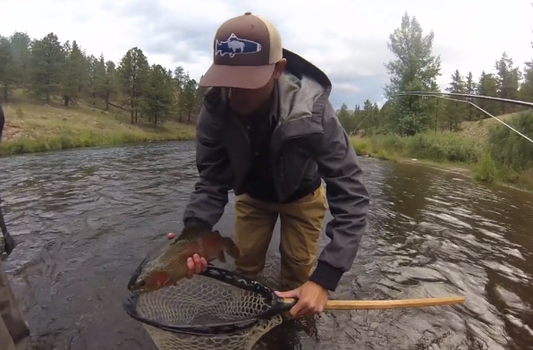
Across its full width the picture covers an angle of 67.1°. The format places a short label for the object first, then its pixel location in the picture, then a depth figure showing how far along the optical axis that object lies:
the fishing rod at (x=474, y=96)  4.99
